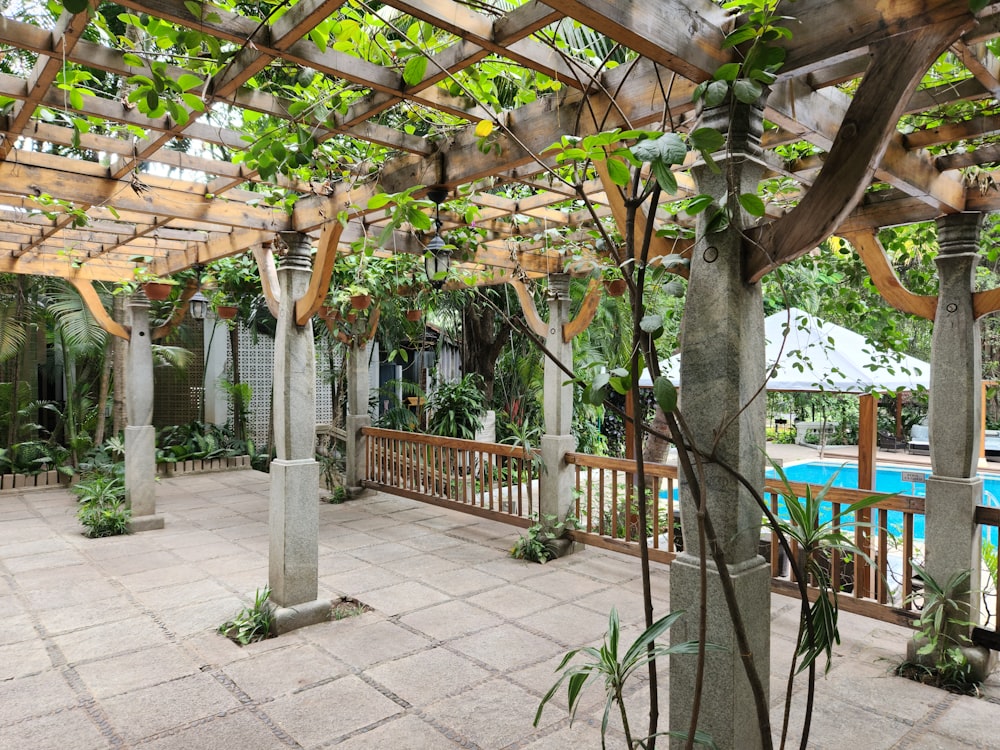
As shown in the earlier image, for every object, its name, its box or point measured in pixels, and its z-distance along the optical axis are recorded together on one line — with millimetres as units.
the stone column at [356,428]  7301
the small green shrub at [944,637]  3027
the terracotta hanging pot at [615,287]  4543
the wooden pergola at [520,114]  1560
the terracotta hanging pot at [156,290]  5645
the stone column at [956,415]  3096
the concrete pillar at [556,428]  5121
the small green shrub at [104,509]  5664
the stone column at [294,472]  3723
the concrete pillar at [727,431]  1820
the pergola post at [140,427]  5941
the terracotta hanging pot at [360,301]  5498
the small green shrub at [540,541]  4980
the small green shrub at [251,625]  3555
